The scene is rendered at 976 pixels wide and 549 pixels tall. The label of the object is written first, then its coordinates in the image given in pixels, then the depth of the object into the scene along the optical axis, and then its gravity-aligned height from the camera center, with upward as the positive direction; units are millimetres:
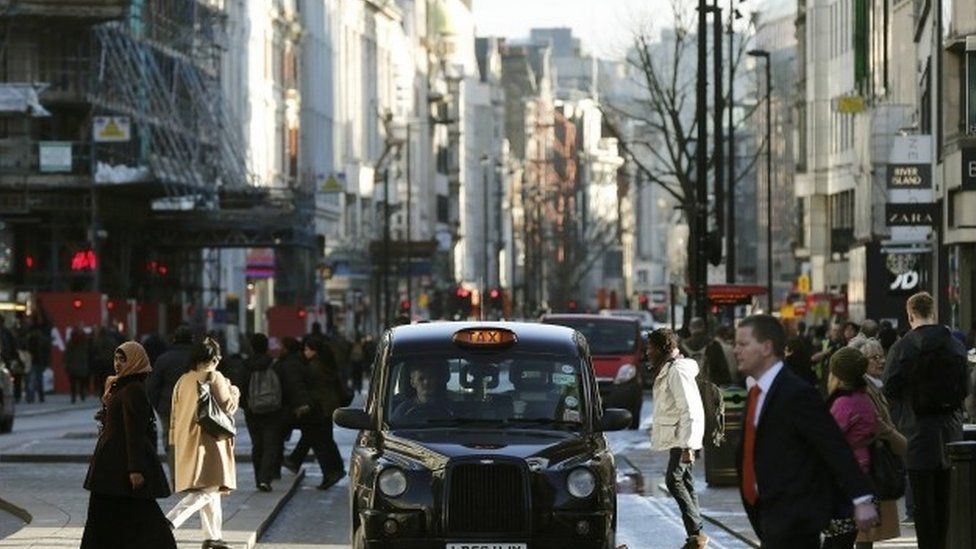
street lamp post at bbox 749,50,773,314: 78188 +2249
